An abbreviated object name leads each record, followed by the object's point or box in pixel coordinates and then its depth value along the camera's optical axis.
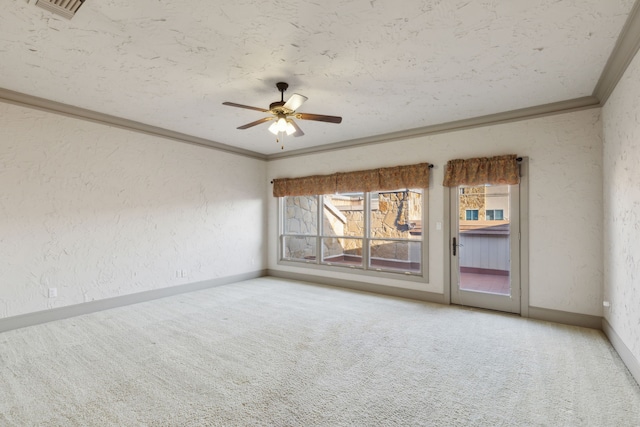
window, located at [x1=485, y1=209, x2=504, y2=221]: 4.25
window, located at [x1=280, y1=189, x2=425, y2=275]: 5.11
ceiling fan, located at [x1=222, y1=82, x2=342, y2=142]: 3.07
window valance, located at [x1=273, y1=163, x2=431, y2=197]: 4.86
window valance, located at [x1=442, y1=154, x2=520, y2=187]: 4.06
